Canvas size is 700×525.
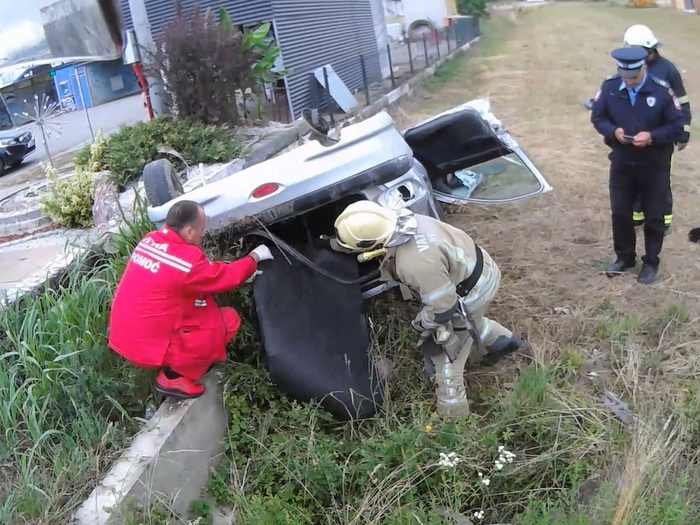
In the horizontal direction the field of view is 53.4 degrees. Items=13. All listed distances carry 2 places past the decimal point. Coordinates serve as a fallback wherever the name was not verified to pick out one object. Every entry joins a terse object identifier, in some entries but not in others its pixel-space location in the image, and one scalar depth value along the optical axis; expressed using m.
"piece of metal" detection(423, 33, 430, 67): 18.78
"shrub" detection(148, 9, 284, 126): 7.82
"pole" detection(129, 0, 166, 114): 7.05
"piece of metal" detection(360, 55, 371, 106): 12.89
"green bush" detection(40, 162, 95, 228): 6.76
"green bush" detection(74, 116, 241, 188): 6.86
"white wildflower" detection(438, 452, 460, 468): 3.13
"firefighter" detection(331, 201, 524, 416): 3.47
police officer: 4.48
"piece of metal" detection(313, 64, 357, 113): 11.77
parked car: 13.35
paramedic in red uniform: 3.39
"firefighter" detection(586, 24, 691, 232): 4.73
